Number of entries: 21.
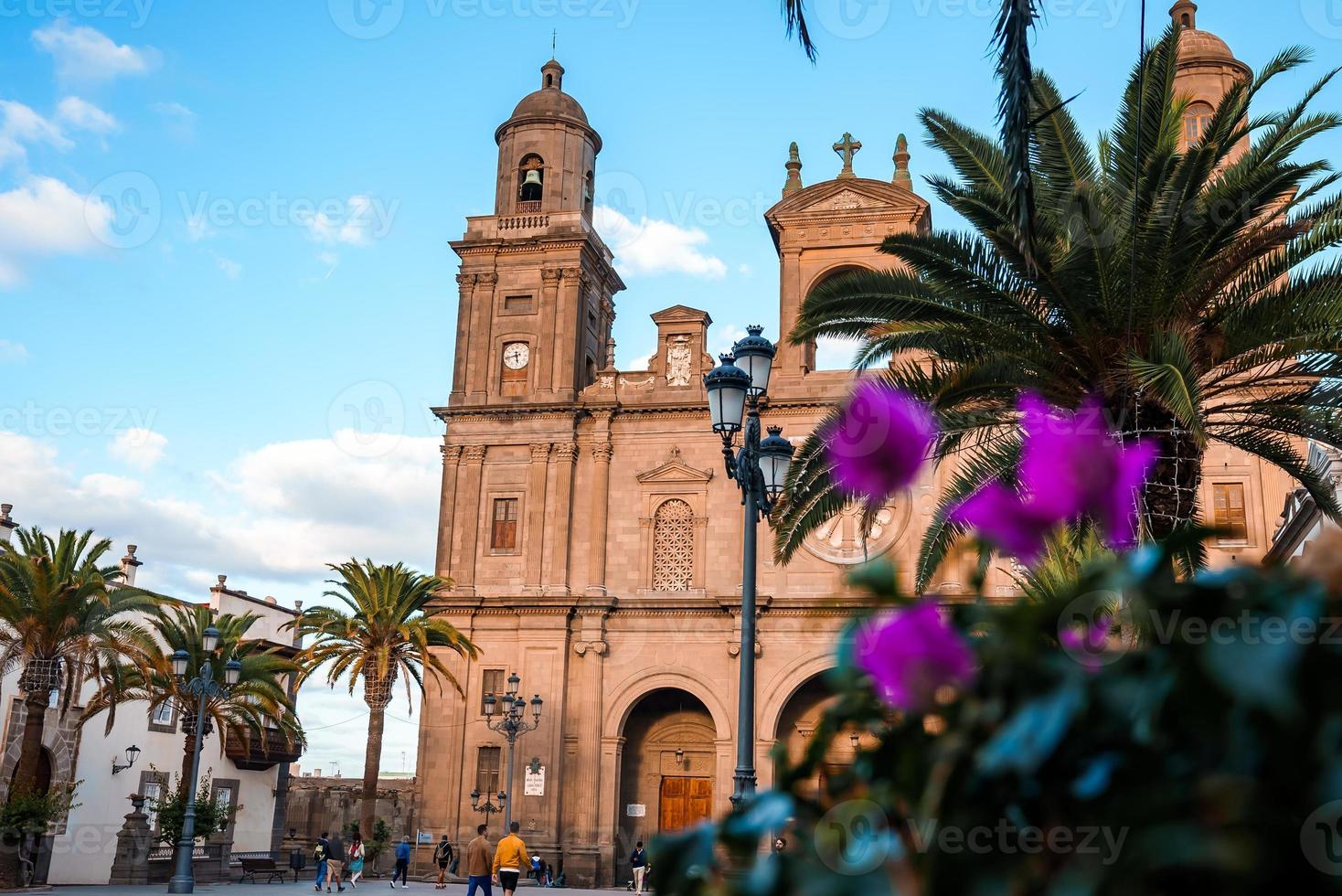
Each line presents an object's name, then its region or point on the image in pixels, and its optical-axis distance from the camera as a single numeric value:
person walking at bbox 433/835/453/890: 28.82
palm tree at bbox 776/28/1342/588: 12.38
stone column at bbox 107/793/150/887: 28.20
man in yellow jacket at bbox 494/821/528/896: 17.16
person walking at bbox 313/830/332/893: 27.70
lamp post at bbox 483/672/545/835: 29.27
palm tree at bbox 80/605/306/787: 28.05
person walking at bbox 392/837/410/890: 29.69
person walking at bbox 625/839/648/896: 28.28
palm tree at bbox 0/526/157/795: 24.42
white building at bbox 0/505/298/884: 31.75
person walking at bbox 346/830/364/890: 29.16
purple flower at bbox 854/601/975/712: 2.13
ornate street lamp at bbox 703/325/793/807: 12.27
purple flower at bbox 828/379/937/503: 2.70
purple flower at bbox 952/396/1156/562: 2.38
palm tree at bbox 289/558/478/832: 31.88
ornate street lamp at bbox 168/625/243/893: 23.00
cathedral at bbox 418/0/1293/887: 32.66
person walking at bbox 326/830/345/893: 26.39
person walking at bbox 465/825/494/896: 17.88
